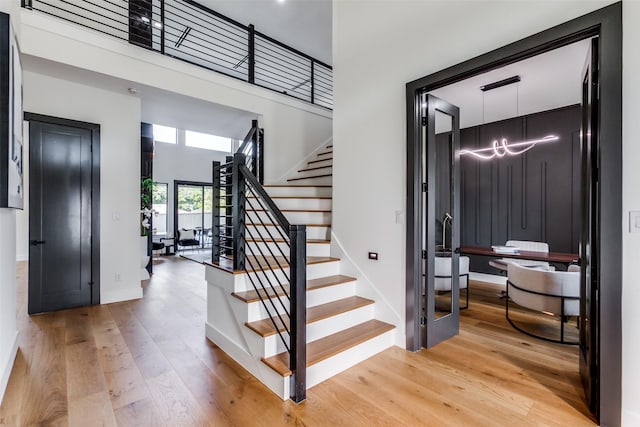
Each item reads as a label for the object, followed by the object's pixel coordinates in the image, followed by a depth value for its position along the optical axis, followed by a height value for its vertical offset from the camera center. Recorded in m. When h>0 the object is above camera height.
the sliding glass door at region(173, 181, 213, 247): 10.70 +0.21
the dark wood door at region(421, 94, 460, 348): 2.72 -0.36
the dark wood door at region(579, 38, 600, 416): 1.77 -0.09
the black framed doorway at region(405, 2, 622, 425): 1.66 +0.05
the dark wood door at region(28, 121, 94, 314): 3.61 -0.04
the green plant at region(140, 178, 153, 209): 5.91 +0.43
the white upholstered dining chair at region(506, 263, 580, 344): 2.78 -0.74
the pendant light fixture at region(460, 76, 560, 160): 3.56 +1.59
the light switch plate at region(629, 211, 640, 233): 1.61 -0.04
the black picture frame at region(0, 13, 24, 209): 1.85 +0.63
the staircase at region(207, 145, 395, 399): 2.16 -0.92
